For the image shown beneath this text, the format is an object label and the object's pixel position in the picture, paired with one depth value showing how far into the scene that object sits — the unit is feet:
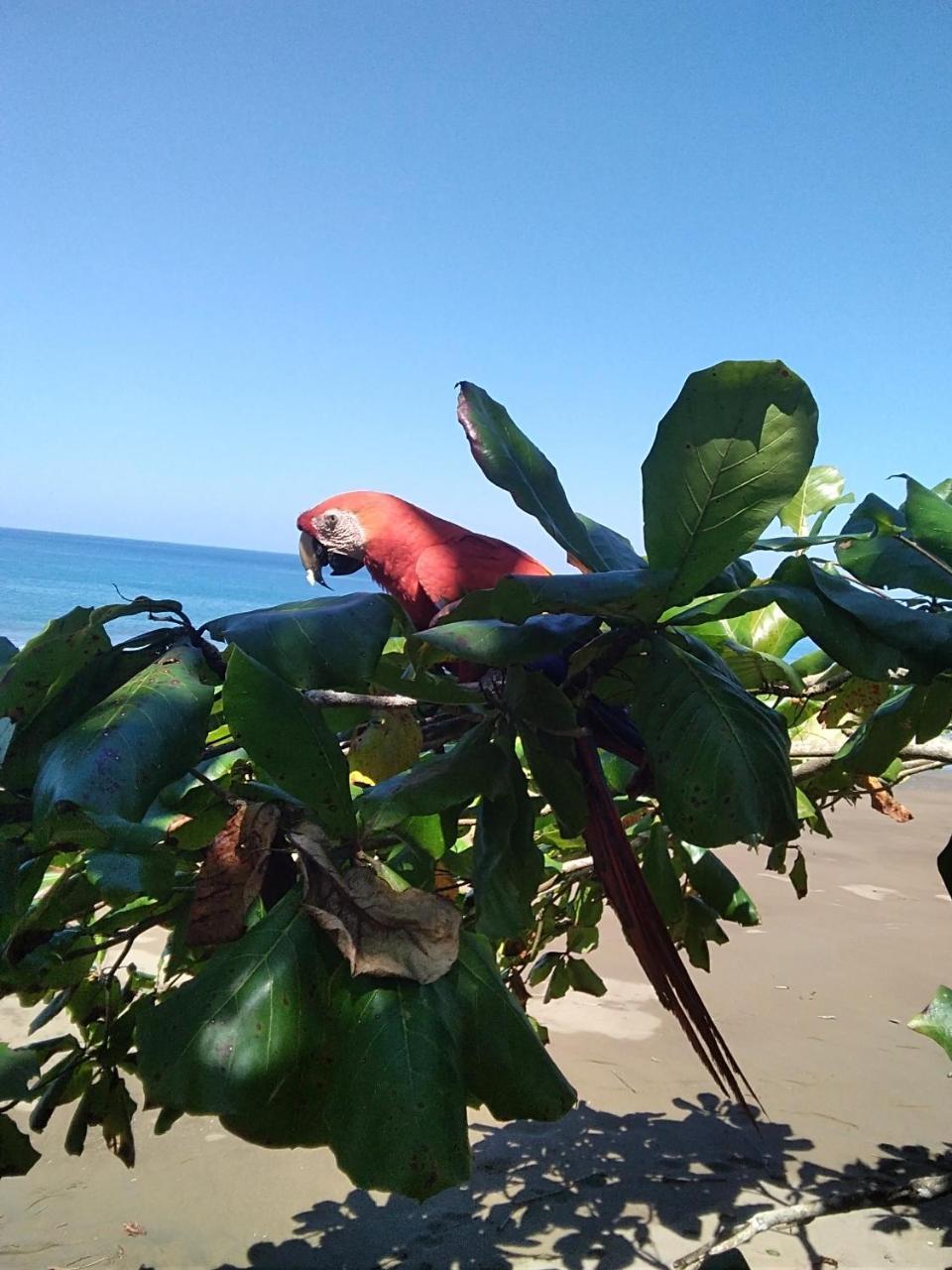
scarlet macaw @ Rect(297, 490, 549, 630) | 6.72
